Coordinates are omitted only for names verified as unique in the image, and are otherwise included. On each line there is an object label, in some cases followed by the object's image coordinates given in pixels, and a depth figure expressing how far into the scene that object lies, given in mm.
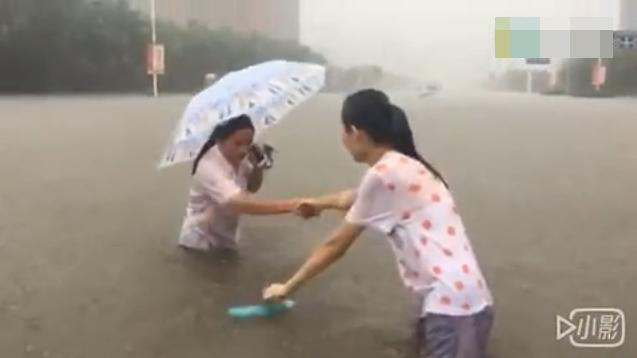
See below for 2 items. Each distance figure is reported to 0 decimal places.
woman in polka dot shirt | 1635
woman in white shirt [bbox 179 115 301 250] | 2171
